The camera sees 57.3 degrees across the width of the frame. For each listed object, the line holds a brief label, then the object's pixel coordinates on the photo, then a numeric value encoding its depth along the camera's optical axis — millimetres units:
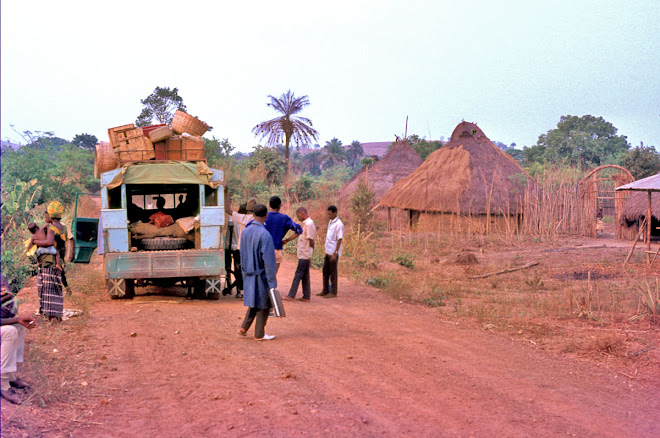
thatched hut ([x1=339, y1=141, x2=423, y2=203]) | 30775
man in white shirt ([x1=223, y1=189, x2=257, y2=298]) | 10297
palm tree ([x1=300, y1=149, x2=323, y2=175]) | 77375
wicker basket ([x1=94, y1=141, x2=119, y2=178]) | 10023
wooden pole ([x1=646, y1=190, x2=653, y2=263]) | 14039
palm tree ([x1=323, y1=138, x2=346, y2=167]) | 73875
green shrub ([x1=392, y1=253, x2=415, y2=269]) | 14914
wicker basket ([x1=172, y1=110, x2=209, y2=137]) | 11126
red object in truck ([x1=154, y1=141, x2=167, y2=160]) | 10602
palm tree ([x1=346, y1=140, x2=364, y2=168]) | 78312
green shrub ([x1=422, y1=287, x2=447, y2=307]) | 10234
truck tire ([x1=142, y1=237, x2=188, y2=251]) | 9859
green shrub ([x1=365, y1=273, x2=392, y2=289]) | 12086
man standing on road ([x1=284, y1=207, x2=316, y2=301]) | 9828
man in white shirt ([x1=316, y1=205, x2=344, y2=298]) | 10227
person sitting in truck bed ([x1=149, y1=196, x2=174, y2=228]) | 10523
